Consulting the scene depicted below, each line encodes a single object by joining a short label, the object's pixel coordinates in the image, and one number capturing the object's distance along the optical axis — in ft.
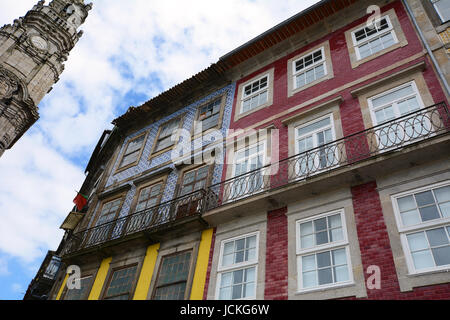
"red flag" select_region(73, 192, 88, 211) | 44.16
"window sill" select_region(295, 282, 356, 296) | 19.01
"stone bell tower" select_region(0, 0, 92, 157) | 88.79
